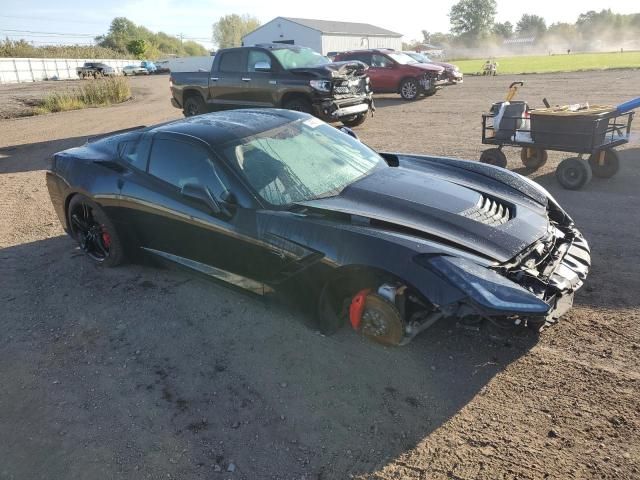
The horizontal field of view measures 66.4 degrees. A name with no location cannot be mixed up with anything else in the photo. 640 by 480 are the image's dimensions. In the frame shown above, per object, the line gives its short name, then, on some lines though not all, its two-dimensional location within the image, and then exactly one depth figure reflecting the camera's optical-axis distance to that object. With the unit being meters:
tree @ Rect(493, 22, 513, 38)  107.81
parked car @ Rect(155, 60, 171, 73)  56.00
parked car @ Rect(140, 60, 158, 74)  54.02
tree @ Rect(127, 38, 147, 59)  72.19
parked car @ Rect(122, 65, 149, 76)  51.34
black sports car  2.80
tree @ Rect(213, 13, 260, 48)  112.78
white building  49.94
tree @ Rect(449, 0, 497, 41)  105.56
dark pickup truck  10.88
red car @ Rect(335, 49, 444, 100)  17.42
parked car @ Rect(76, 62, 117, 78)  41.57
